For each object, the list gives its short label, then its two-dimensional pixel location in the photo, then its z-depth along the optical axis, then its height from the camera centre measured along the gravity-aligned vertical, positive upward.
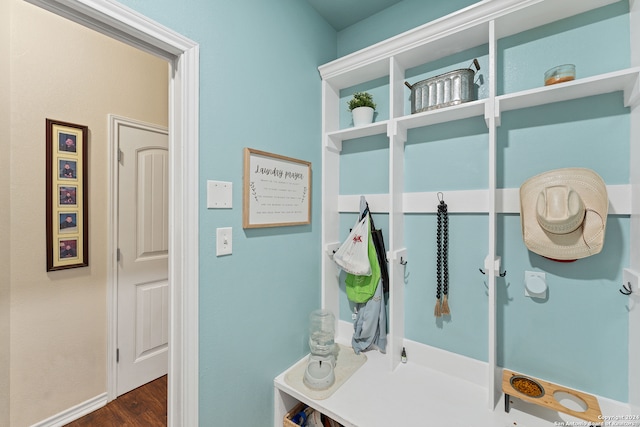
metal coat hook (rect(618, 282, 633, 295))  1.08 -0.32
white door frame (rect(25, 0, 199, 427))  1.08 -0.08
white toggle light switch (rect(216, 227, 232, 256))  1.20 -0.14
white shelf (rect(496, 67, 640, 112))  1.01 +0.51
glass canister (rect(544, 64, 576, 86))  1.11 +0.58
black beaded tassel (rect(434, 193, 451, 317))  1.49 -0.29
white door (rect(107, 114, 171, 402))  1.97 -0.25
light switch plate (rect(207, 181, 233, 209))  1.16 +0.08
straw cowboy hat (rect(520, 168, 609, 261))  1.06 -0.01
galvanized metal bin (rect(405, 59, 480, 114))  1.34 +0.64
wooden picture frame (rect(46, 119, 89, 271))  1.71 +0.11
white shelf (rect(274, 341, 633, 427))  1.15 -0.91
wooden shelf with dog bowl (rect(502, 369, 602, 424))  1.06 -0.80
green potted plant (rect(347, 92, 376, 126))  1.68 +0.65
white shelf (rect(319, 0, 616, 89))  1.17 +0.89
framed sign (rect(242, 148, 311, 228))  1.32 +0.12
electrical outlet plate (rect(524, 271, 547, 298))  1.25 -0.34
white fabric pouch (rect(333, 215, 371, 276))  1.61 -0.26
